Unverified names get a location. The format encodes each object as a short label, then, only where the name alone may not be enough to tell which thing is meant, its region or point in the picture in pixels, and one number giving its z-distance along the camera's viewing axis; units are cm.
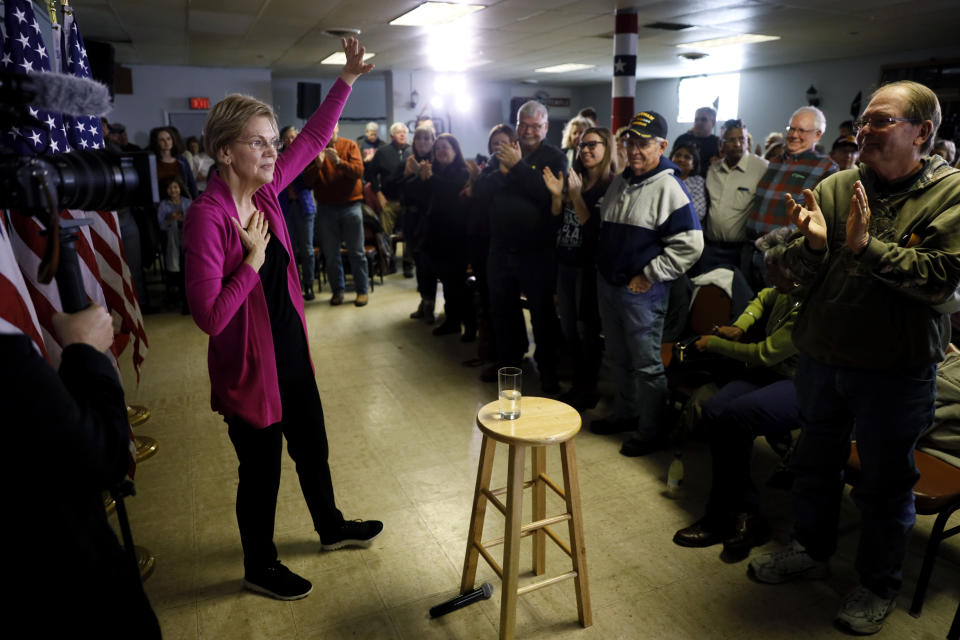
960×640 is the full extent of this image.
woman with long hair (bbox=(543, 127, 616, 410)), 329
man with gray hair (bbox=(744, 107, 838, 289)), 359
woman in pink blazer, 168
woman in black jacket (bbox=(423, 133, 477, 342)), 453
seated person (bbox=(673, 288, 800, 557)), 223
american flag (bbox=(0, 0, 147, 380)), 205
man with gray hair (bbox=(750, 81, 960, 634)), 165
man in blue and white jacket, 278
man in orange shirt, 544
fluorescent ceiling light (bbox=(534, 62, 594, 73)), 1084
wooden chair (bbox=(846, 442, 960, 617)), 187
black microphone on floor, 199
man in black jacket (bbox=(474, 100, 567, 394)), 348
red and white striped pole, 614
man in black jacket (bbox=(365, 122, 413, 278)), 637
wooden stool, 171
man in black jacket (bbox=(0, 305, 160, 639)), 89
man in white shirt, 386
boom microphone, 102
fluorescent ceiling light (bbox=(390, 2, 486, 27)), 620
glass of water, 184
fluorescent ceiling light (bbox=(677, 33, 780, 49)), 795
